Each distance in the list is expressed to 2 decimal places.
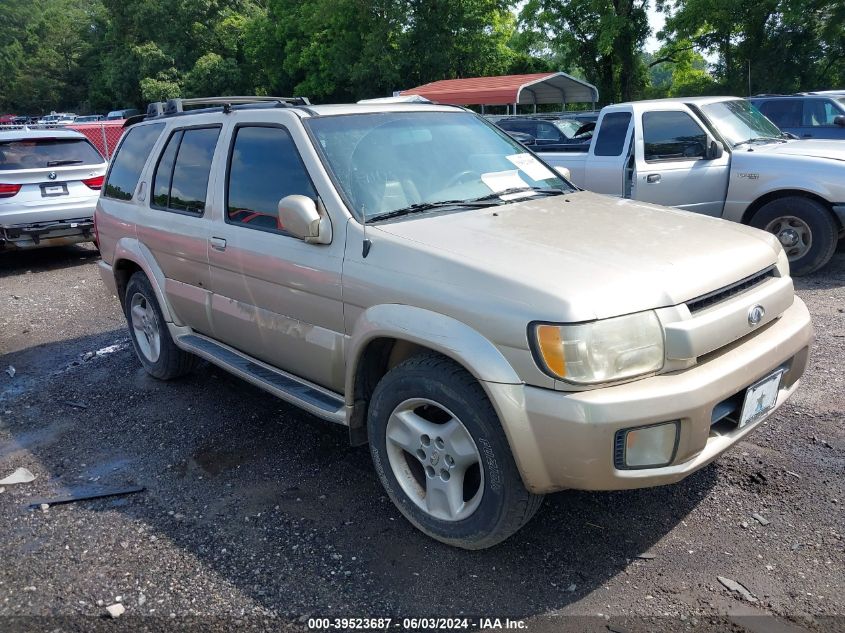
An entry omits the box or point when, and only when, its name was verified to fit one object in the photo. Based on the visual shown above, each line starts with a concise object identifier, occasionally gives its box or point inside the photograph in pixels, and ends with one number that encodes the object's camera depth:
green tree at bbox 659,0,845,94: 23.48
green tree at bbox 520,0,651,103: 28.72
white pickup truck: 7.12
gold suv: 2.56
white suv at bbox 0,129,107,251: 9.29
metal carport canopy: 20.64
